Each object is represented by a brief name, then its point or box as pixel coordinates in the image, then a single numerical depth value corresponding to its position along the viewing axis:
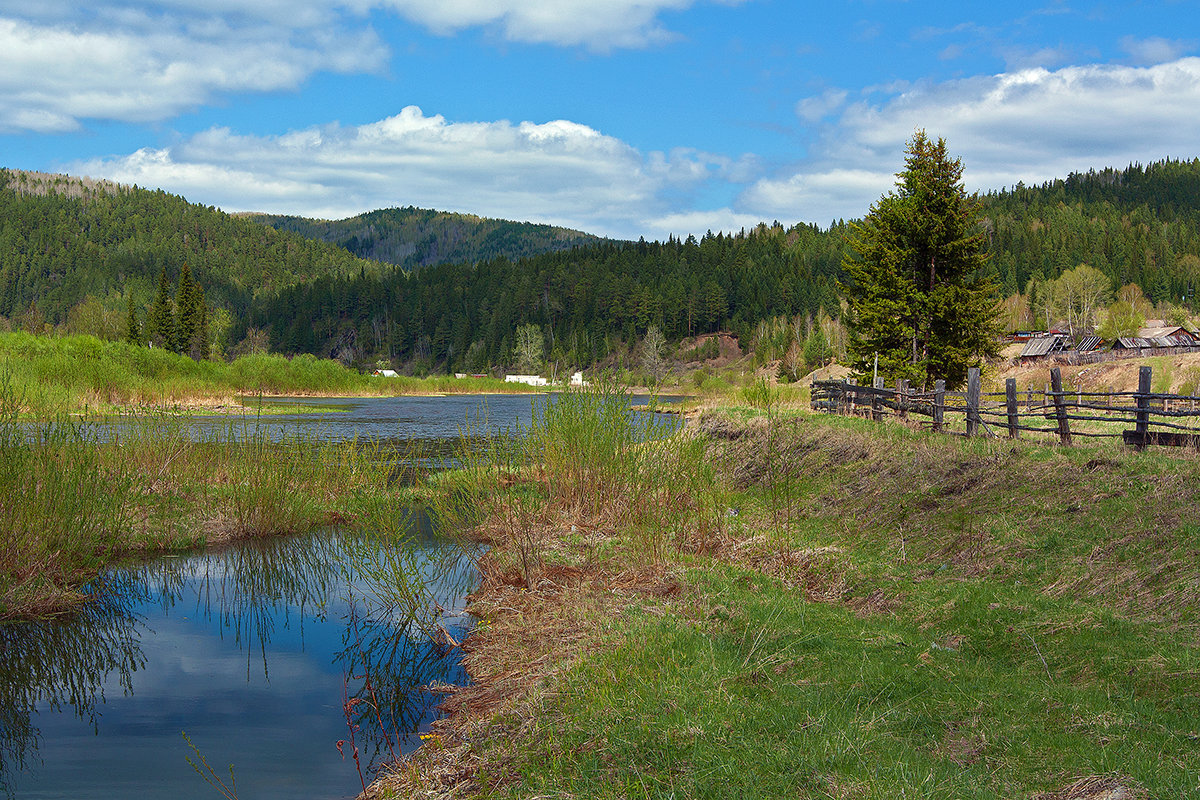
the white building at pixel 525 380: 109.18
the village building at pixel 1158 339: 85.60
